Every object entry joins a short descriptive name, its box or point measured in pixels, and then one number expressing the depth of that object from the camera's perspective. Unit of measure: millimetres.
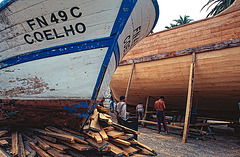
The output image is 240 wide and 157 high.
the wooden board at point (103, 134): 3154
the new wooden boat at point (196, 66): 5250
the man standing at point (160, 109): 5891
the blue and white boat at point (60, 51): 3066
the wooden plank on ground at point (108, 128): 3848
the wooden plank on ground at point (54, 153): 2779
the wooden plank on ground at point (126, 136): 3564
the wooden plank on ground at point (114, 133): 3471
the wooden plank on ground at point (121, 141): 3330
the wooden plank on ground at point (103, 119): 3702
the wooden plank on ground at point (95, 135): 2933
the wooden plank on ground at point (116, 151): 3012
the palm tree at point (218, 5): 20422
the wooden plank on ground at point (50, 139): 3145
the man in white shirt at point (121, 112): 4734
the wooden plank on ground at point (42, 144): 2912
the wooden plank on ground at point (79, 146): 2869
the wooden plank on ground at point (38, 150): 2763
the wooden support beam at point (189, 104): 4952
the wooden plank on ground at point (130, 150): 3285
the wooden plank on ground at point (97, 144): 2916
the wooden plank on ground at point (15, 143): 2588
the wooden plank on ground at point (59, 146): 2938
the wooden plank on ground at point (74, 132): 3330
